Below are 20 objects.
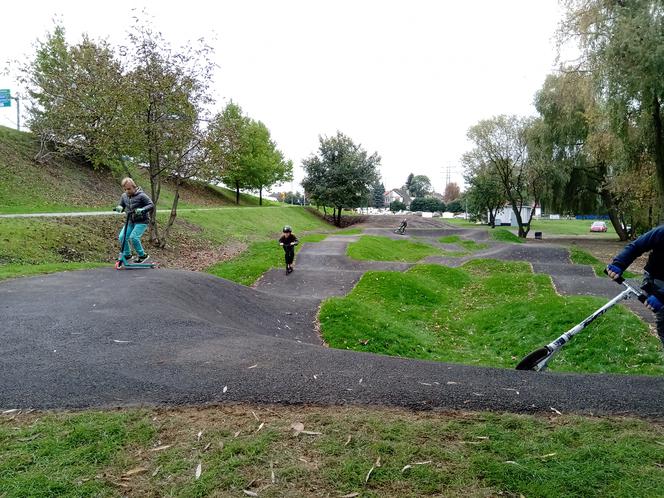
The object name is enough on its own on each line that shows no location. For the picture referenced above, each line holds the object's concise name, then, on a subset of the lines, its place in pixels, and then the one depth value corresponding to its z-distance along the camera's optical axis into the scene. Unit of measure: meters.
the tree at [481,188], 38.12
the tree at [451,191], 125.65
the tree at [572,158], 29.54
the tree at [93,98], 15.62
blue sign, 26.97
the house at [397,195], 145.62
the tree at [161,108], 15.70
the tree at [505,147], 34.94
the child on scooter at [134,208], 9.98
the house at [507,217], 63.47
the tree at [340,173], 45.25
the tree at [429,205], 99.12
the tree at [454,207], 97.19
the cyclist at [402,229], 35.50
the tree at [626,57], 14.59
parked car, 55.99
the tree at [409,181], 159.12
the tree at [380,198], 103.15
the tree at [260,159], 46.44
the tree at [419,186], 153.77
